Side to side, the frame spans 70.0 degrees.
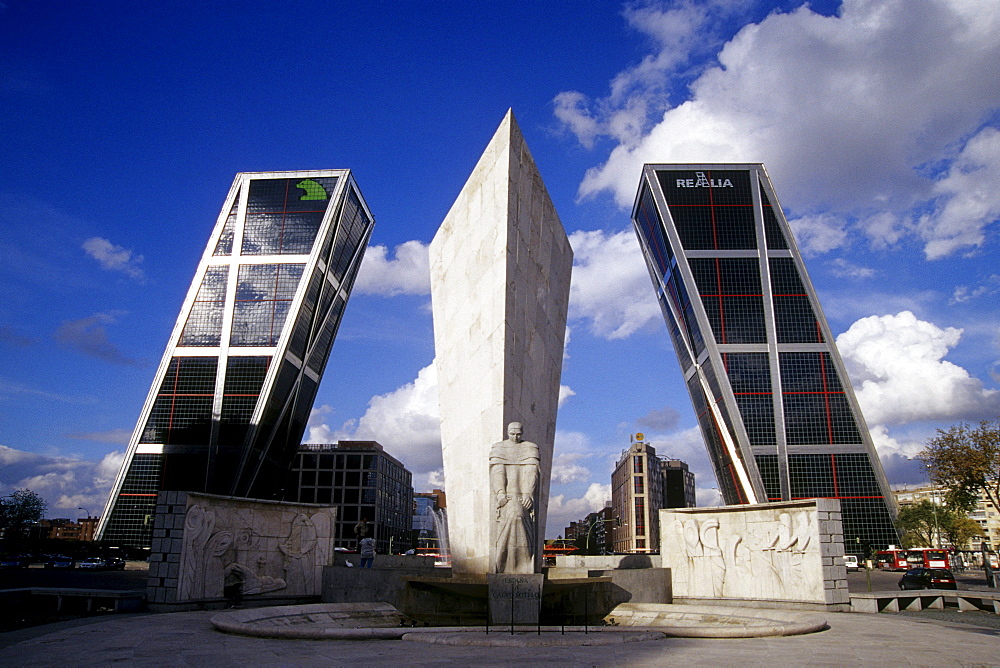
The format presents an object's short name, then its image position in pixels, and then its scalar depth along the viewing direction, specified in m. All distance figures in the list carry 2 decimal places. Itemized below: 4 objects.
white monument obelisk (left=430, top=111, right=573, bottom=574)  12.80
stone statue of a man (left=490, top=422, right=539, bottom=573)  10.55
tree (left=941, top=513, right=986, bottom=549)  50.22
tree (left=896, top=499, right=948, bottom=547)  51.12
